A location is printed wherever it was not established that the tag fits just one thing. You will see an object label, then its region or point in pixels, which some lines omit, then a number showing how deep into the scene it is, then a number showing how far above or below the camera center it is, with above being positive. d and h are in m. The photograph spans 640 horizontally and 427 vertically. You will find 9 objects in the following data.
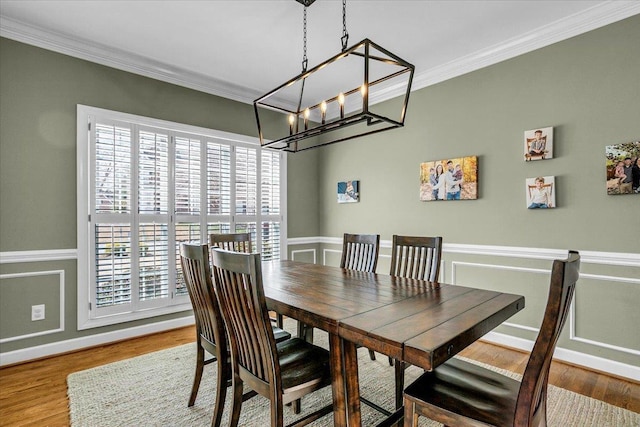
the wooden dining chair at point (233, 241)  3.01 -0.23
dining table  1.21 -0.45
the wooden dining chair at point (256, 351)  1.42 -0.65
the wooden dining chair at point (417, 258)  2.37 -0.33
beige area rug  1.97 -1.22
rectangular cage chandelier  3.46 +1.57
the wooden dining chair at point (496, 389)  1.10 -0.73
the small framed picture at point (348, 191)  4.46 +0.33
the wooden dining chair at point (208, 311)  1.80 -0.54
